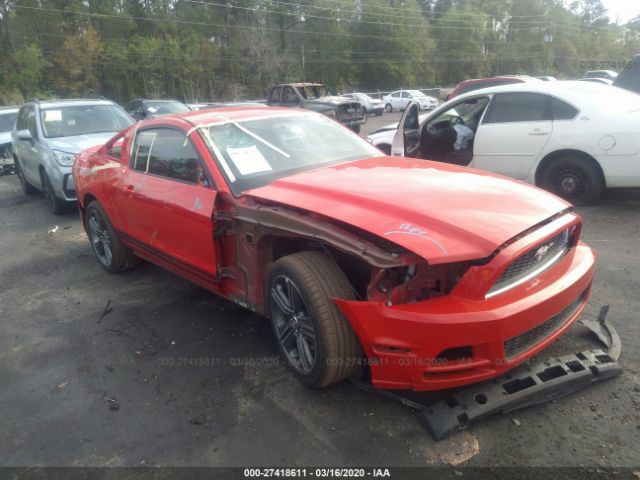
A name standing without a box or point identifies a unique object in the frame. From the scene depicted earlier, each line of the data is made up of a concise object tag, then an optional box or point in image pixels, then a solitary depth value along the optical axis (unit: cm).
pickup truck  1706
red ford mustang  240
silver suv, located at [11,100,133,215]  739
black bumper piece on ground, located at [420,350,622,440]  253
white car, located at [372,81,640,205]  566
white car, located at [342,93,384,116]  2973
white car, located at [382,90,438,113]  3372
